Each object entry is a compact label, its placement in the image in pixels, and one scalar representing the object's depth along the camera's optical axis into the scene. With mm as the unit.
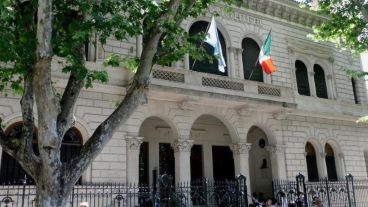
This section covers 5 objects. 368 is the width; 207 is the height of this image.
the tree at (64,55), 7418
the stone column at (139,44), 16458
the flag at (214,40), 16156
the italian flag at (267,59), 17688
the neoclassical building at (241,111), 14914
